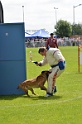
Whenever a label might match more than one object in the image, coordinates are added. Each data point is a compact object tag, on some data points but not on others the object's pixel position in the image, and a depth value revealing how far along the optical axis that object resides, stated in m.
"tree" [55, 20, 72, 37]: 100.25
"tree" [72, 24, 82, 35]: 114.25
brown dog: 10.59
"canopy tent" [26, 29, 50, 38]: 59.75
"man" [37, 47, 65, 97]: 10.44
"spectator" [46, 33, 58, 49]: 19.83
